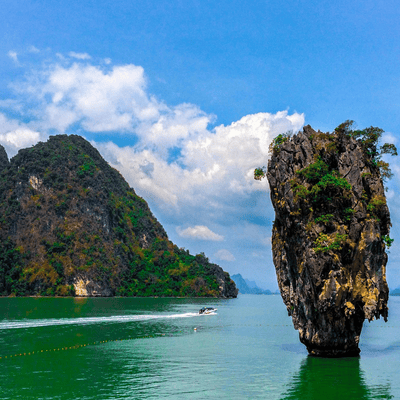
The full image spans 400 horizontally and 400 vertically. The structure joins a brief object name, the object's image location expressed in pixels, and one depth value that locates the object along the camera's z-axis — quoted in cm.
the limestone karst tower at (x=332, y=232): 3372
